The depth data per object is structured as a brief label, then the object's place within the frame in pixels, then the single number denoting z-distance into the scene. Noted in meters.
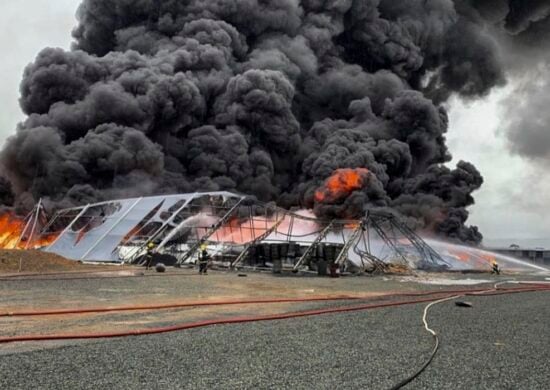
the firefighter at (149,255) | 33.31
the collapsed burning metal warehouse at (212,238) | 34.59
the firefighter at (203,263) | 29.09
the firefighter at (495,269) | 36.98
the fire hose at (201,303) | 12.76
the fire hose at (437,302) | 7.06
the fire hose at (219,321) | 9.39
